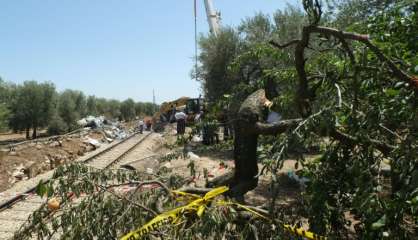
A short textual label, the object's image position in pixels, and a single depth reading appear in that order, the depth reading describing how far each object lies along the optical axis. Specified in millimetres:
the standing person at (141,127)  38594
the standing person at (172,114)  40988
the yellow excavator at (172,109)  37469
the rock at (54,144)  22461
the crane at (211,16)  28428
